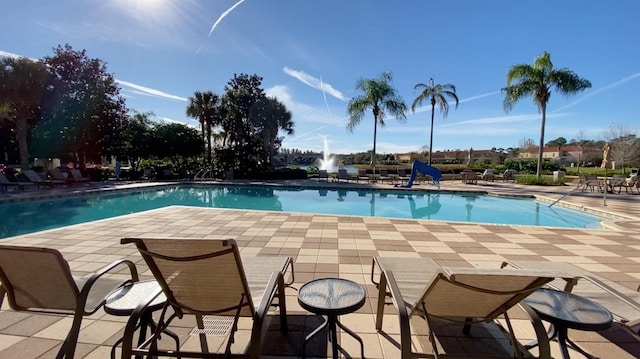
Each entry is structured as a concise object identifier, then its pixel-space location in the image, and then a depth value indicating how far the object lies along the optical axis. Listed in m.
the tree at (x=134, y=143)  19.42
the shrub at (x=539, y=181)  15.49
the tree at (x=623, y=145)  26.09
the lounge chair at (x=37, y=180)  12.39
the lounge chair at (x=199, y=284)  1.42
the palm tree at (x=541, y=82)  15.06
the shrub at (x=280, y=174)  19.05
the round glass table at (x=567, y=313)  1.58
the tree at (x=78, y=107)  15.26
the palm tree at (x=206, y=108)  19.25
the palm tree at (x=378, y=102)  18.39
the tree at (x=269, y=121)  19.66
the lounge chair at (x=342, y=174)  17.97
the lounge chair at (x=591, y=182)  12.35
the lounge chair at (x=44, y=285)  1.53
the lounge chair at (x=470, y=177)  16.81
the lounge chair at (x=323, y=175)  19.31
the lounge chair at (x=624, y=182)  12.02
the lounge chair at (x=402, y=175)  17.43
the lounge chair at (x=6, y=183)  11.57
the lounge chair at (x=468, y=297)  1.36
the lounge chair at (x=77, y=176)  14.12
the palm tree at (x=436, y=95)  18.62
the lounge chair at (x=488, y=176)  17.16
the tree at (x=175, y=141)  22.11
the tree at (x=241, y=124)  19.08
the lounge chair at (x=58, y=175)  13.31
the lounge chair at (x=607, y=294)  1.75
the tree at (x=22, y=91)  13.56
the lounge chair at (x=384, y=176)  17.87
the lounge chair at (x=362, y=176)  18.48
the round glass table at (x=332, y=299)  1.71
